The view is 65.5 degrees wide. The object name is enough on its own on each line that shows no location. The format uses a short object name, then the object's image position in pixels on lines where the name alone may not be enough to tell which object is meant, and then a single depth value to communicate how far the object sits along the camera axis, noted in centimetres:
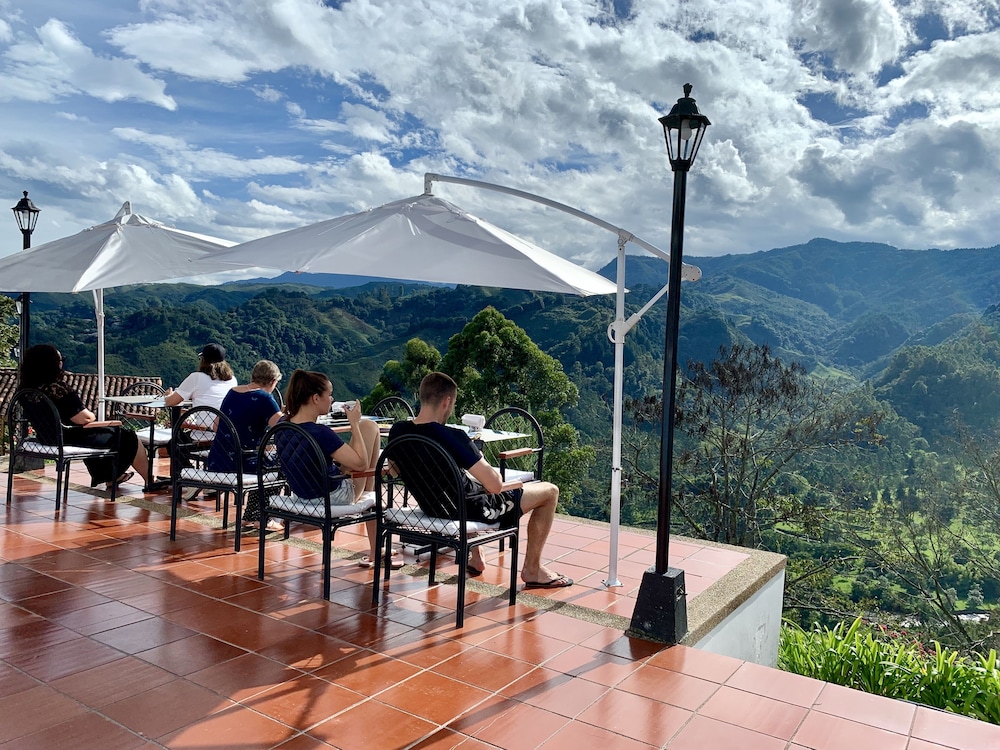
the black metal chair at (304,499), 392
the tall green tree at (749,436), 1500
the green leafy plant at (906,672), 392
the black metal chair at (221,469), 472
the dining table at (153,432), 592
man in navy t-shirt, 364
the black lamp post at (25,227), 787
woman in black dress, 557
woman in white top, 584
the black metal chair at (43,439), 554
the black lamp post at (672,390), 351
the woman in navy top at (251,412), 505
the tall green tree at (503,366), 1830
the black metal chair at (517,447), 462
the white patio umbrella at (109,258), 536
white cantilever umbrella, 390
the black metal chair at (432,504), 359
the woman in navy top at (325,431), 404
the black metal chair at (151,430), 630
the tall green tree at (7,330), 2389
